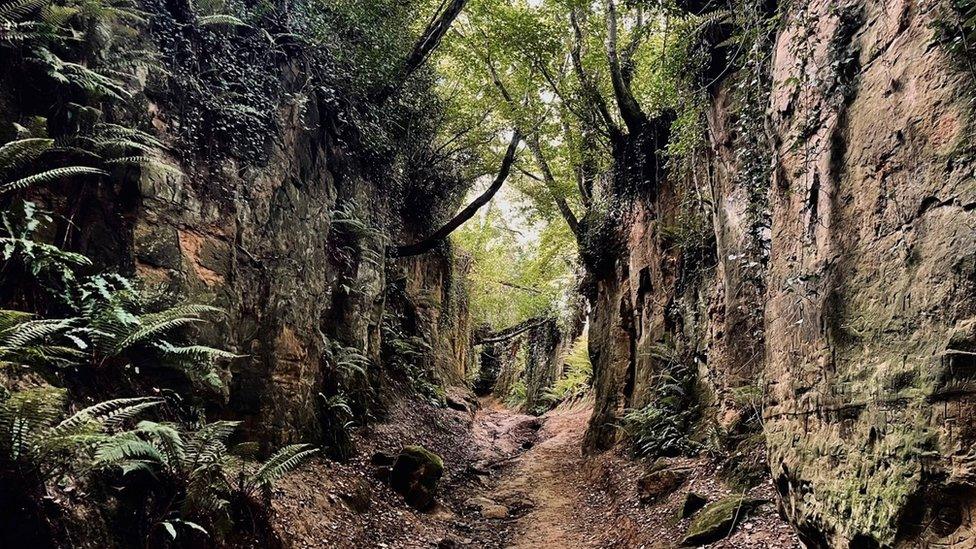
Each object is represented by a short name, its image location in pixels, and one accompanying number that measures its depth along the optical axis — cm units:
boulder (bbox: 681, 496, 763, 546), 507
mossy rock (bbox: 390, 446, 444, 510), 770
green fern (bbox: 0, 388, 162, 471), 269
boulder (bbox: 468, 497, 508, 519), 833
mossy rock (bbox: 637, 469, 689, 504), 689
